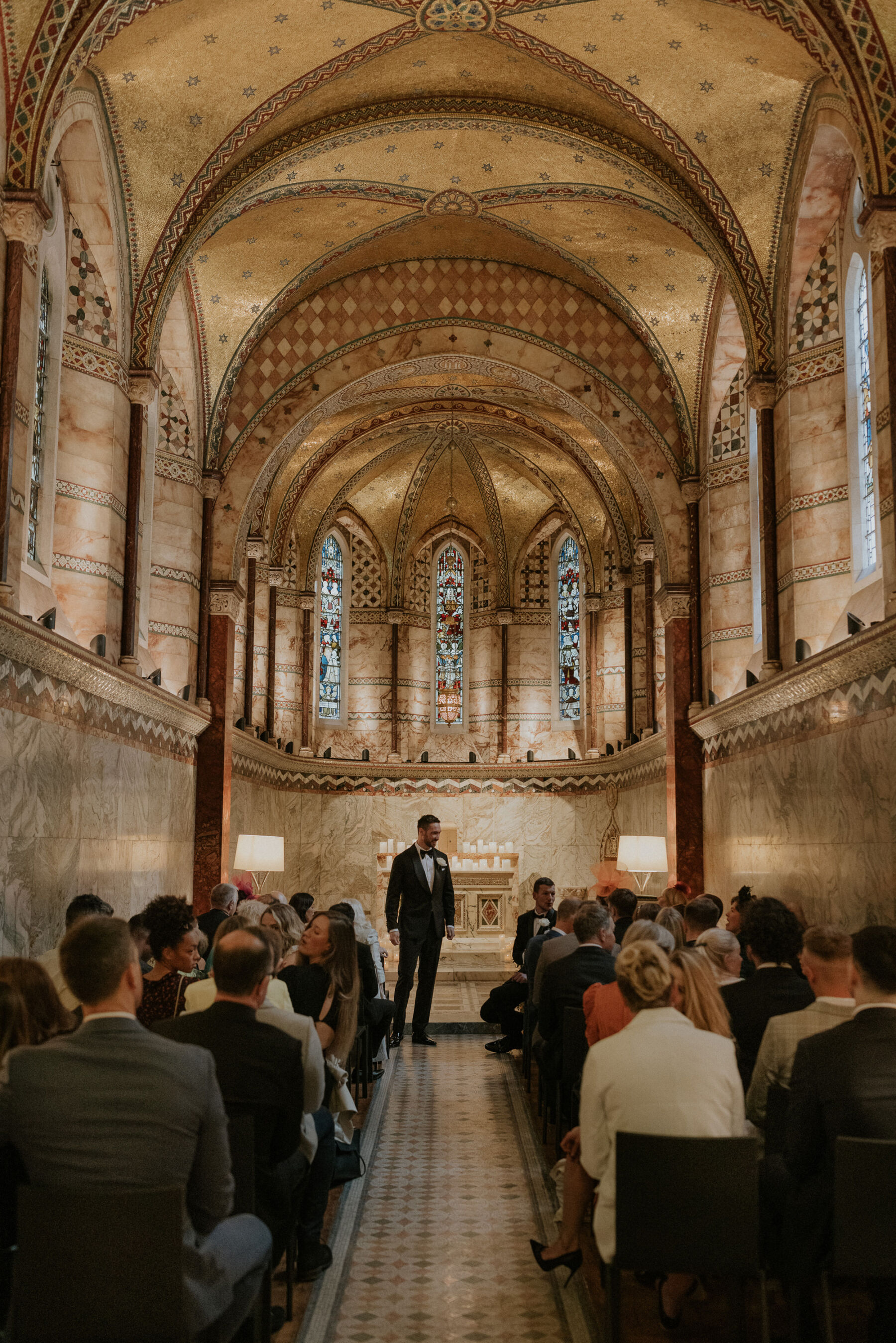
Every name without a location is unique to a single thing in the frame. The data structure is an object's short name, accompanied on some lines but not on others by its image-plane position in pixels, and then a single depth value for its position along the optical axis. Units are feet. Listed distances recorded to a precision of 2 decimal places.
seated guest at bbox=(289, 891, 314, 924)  29.43
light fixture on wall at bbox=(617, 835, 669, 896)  39.17
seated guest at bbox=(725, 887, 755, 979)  26.61
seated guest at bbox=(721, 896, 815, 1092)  15.49
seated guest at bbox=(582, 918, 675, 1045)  15.85
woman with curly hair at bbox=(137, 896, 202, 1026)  16.65
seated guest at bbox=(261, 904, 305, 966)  21.06
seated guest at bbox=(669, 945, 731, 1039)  12.99
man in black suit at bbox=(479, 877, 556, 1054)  31.12
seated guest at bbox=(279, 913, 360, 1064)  17.56
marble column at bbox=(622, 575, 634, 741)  61.26
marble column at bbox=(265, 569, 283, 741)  64.85
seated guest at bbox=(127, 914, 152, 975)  17.81
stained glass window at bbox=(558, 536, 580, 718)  73.72
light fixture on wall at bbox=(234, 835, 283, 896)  40.32
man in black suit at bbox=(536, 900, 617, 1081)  20.43
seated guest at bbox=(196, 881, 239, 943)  26.40
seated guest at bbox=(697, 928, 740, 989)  17.70
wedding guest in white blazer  11.34
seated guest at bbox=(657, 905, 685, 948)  21.21
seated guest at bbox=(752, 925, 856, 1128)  13.01
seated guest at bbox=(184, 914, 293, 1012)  15.65
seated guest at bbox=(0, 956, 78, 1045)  10.76
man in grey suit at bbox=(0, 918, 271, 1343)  8.92
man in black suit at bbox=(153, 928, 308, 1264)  12.08
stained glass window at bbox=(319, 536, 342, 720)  74.54
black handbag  18.24
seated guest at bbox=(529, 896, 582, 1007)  23.18
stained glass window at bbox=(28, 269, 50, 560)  32.63
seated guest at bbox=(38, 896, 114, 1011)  17.21
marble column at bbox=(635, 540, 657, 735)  55.26
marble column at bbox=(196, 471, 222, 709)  46.91
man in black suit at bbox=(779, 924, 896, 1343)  10.87
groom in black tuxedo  32.50
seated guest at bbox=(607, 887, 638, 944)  27.99
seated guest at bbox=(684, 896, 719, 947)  22.22
